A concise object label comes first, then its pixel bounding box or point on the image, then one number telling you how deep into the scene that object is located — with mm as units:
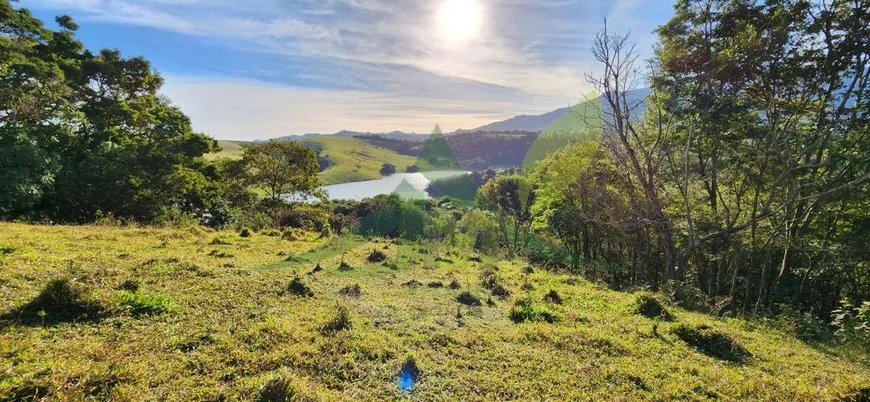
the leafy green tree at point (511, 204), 36969
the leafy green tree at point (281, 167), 28203
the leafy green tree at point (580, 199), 20672
